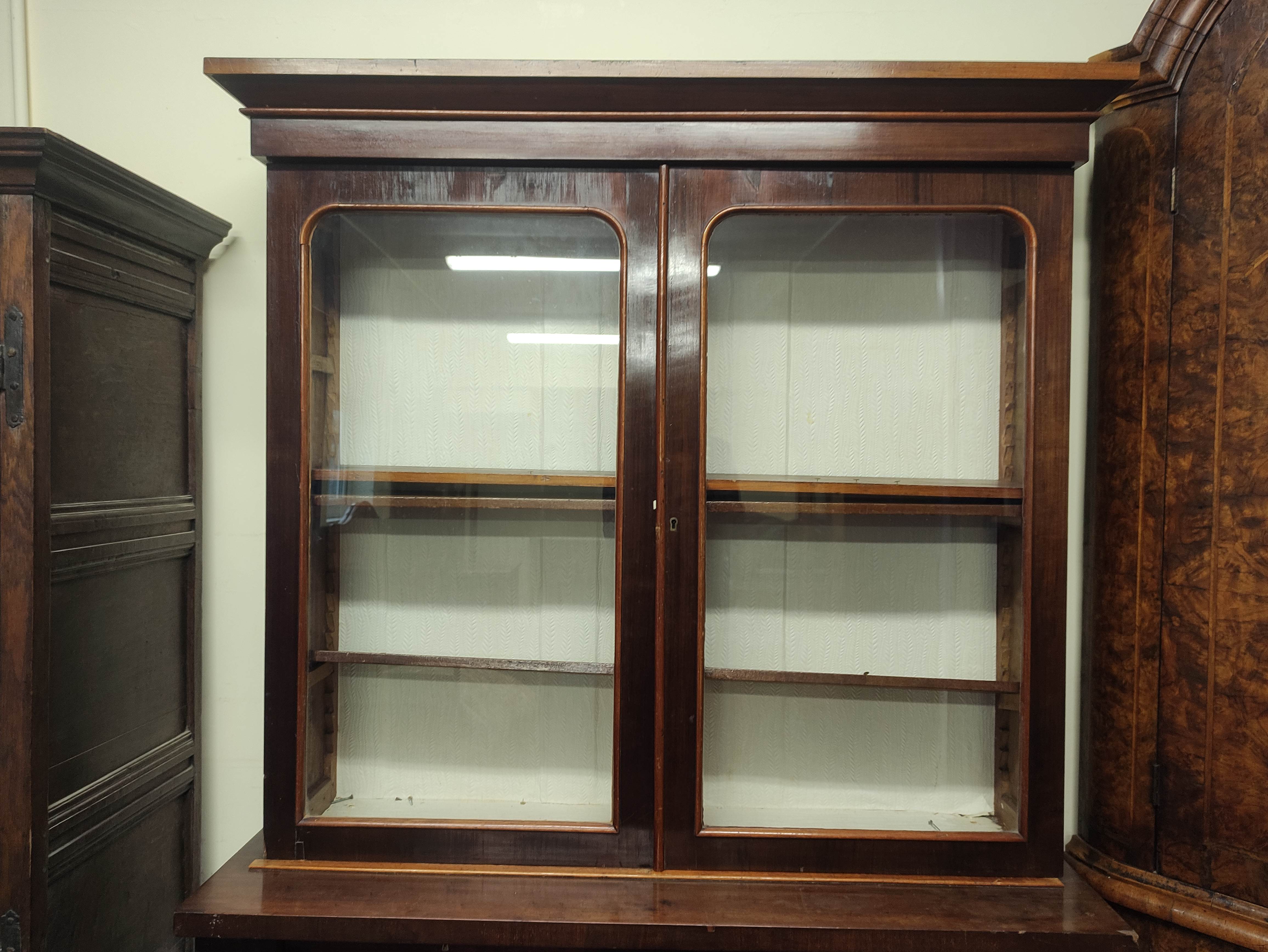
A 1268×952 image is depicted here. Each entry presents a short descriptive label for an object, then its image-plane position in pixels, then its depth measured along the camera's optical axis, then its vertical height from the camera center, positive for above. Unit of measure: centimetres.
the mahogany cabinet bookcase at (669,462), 89 +0
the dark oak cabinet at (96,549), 84 -11
